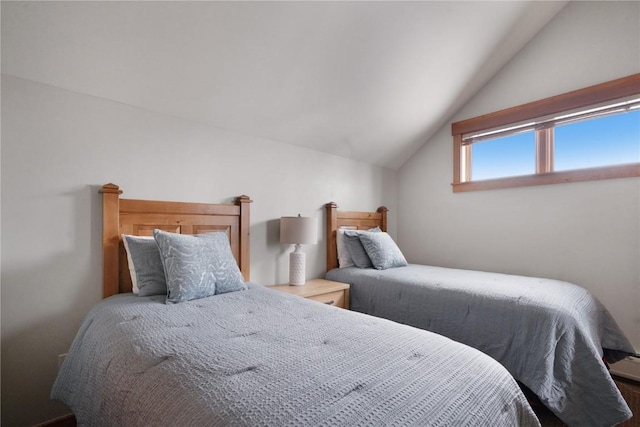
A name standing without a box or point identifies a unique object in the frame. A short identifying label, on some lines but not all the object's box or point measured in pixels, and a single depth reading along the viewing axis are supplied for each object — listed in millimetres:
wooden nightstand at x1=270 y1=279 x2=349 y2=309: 2322
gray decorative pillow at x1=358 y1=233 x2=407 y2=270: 2785
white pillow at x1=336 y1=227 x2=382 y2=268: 3029
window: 2367
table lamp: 2490
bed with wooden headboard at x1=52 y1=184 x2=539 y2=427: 693
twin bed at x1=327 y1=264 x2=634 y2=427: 1509
